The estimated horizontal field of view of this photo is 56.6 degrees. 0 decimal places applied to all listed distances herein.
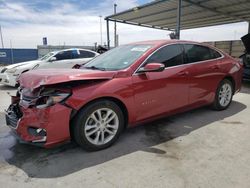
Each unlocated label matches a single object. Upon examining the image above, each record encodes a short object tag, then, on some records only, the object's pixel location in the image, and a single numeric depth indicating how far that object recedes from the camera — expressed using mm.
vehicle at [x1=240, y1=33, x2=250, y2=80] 8242
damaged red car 2875
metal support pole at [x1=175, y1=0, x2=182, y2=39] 9924
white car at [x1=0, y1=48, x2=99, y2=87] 8500
